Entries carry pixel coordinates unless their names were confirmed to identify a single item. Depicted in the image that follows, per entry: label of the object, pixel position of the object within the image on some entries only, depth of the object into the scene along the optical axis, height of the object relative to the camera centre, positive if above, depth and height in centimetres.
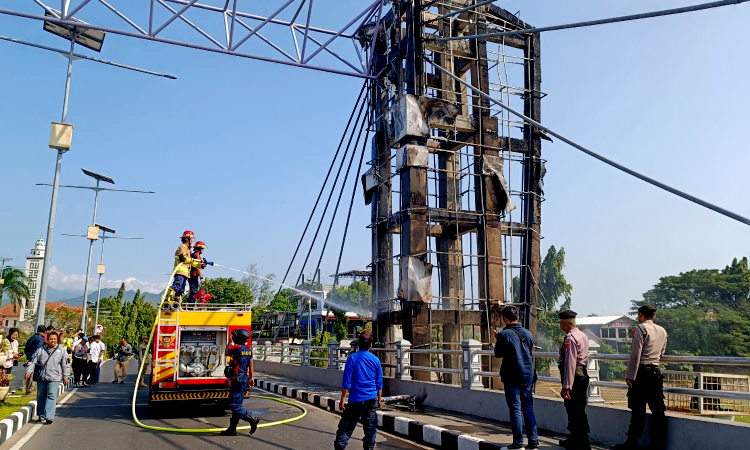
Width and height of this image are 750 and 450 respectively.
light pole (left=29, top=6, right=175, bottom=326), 1313 +421
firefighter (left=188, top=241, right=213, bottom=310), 1185 +108
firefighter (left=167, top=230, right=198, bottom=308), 1142 +110
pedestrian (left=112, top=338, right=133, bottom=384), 1908 -112
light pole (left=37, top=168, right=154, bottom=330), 2714 +640
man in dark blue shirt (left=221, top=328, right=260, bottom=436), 855 -77
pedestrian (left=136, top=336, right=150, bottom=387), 1708 -73
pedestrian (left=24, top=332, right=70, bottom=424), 979 -88
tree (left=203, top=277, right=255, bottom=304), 5419 +340
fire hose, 889 -156
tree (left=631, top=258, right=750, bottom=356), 4050 +234
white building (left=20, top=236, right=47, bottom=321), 11994 +1494
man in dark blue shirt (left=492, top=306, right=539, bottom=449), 657 -49
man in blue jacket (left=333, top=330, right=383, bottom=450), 639 -70
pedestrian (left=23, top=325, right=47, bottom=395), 1034 -42
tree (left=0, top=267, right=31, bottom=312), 5572 +339
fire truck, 1033 -51
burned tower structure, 1359 +401
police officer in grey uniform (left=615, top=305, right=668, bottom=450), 618 -51
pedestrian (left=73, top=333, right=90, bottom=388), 1759 -119
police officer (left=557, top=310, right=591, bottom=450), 655 -55
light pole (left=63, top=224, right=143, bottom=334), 3528 +557
